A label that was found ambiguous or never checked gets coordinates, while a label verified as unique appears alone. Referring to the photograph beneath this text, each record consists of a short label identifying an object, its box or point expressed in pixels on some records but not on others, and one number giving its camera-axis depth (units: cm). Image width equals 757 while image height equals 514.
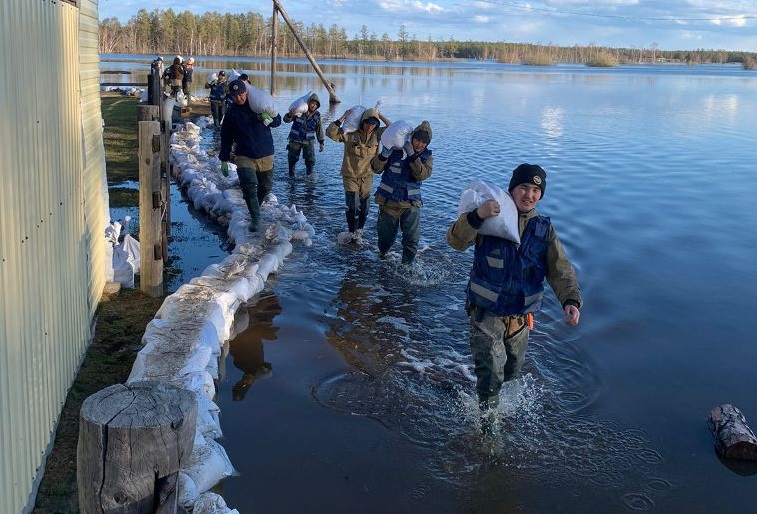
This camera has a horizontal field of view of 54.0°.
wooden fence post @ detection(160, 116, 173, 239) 871
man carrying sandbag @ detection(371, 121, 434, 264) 838
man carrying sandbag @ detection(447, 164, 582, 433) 475
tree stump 272
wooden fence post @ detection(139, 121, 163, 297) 723
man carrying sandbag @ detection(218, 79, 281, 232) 959
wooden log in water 507
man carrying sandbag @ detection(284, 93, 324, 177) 1434
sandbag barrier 437
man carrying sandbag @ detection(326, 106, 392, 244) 958
